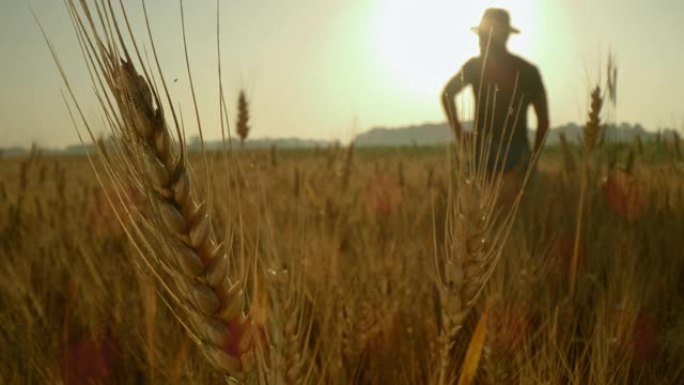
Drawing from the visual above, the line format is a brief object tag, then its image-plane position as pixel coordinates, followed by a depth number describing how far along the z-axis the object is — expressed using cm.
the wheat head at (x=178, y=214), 14
